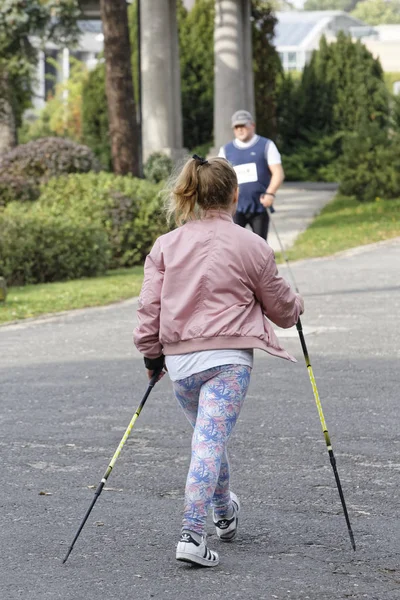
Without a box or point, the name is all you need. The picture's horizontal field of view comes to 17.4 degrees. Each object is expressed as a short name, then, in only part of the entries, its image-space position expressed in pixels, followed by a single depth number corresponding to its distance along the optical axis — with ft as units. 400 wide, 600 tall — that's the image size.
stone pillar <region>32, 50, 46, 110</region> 281.33
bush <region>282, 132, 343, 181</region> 131.75
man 39.99
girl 16.02
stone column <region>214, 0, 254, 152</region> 100.27
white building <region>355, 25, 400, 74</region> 257.34
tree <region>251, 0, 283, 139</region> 127.65
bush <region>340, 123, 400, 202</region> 95.66
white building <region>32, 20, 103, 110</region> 277.44
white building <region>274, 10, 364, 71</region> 334.03
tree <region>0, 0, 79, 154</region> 96.02
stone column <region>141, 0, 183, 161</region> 97.40
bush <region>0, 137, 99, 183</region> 77.10
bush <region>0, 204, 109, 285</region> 56.18
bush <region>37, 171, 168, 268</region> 64.80
